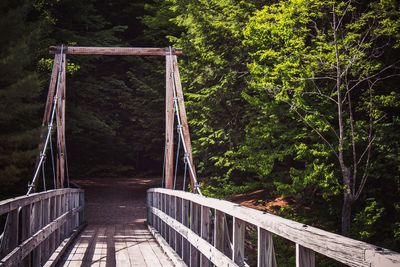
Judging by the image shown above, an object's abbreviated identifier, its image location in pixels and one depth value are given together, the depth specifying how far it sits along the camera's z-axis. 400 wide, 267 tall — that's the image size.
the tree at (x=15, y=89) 14.32
